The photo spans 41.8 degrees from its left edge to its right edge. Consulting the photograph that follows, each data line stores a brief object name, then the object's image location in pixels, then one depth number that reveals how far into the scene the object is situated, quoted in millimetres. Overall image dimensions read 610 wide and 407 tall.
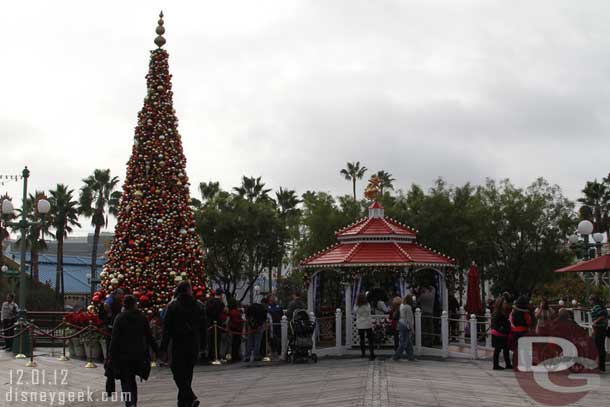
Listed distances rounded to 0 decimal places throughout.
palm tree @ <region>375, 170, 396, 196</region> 72925
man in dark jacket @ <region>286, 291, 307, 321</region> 19266
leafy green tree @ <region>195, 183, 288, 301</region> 47438
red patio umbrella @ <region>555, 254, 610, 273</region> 20172
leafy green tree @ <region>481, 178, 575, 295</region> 44344
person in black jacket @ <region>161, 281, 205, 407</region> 10320
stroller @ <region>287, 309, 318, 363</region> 18625
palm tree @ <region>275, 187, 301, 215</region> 66488
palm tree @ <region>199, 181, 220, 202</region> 58156
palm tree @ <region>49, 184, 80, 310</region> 54781
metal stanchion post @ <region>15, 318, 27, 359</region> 20594
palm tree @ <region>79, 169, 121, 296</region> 55594
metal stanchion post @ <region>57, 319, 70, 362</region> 19941
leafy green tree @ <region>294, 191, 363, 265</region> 43188
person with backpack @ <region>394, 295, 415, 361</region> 18438
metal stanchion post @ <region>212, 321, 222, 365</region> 18875
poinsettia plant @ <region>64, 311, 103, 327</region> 20078
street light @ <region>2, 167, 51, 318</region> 21203
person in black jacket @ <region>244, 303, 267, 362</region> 18703
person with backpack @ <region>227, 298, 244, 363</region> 19219
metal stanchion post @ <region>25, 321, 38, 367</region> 18094
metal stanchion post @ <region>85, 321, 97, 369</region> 18156
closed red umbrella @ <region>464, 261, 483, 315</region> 24047
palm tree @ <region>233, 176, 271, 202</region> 62656
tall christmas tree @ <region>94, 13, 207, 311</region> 20938
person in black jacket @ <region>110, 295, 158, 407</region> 10398
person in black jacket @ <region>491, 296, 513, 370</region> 16703
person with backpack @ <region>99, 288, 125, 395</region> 12156
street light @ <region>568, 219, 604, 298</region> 22734
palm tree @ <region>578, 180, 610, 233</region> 57047
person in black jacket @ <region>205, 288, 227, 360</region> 18750
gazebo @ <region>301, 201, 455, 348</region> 21812
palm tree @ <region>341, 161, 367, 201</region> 76000
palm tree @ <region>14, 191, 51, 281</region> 54844
